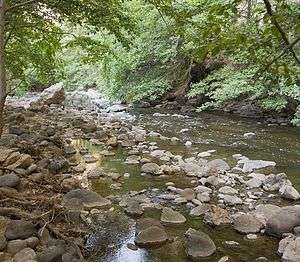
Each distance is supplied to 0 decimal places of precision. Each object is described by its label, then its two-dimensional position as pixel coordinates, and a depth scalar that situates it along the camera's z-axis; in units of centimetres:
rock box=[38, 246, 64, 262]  239
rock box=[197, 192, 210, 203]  391
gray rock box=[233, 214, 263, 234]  326
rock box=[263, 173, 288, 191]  432
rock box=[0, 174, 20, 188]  326
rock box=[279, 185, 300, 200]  399
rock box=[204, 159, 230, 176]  485
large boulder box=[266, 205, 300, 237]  320
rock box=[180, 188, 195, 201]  394
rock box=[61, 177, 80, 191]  395
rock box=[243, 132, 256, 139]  711
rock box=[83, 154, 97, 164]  531
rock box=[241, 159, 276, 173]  509
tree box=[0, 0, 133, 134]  458
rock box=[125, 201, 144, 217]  352
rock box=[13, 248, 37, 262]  233
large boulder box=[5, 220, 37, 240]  257
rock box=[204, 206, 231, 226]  339
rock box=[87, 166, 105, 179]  459
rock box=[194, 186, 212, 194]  417
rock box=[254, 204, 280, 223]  352
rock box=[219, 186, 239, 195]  419
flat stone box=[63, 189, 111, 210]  362
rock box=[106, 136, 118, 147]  634
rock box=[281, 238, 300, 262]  275
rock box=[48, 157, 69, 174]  454
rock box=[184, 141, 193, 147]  651
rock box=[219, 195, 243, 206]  389
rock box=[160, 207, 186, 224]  339
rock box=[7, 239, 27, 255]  245
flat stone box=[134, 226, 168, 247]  296
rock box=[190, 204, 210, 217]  358
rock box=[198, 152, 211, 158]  578
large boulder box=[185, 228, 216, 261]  281
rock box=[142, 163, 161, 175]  482
